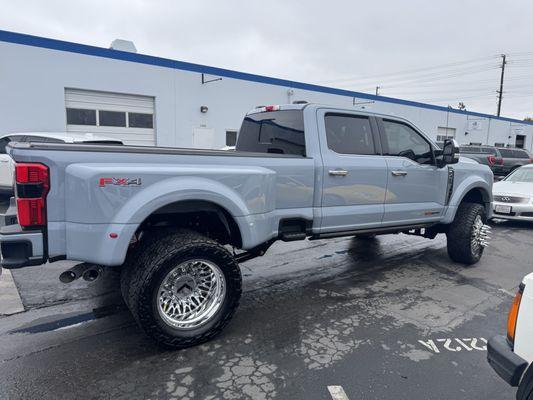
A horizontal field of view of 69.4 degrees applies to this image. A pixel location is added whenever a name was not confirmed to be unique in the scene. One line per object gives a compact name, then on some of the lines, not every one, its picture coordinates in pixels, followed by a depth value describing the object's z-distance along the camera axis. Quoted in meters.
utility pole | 43.16
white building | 12.12
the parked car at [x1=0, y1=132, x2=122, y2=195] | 8.78
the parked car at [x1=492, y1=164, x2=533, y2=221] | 8.54
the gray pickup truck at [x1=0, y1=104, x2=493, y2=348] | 2.71
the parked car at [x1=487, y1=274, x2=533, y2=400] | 1.96
